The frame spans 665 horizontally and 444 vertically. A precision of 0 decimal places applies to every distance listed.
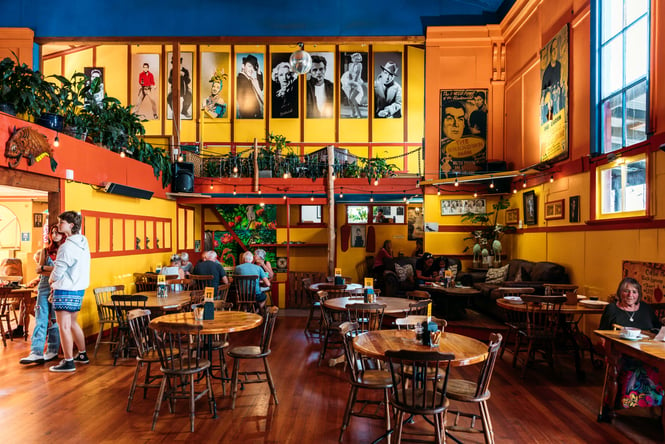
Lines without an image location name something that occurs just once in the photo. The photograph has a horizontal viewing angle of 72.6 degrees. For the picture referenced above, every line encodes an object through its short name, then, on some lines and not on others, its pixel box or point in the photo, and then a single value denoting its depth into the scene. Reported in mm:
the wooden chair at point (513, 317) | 5666
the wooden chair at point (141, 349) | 4156
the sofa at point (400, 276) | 9375
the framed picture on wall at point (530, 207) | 8344
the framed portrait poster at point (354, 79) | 14203
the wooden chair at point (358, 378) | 3482
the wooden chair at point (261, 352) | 4293
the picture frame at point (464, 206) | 10086
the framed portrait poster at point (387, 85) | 14164
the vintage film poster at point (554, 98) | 7223
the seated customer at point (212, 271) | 7426
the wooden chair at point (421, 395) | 2887
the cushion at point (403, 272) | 10086
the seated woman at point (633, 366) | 3822
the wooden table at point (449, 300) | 6973
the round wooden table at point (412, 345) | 3168
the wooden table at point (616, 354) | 3293
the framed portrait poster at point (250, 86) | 14133
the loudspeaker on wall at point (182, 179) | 9602
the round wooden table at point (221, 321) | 3928
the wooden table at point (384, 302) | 5270
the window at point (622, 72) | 5434
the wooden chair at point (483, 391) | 3152
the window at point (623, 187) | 5355
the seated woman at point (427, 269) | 8773
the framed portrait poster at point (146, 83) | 13969
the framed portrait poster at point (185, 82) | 14039
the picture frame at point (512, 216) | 9258
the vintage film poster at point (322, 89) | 14180
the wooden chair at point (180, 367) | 3750
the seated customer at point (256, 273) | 7588
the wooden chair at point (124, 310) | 5425
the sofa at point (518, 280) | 7111
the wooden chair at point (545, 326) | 5164
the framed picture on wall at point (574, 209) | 6766
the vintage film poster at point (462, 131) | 10242
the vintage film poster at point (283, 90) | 14180
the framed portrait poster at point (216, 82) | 14055
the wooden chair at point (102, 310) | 5967
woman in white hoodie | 5160
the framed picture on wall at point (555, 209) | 7273
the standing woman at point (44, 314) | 5625
